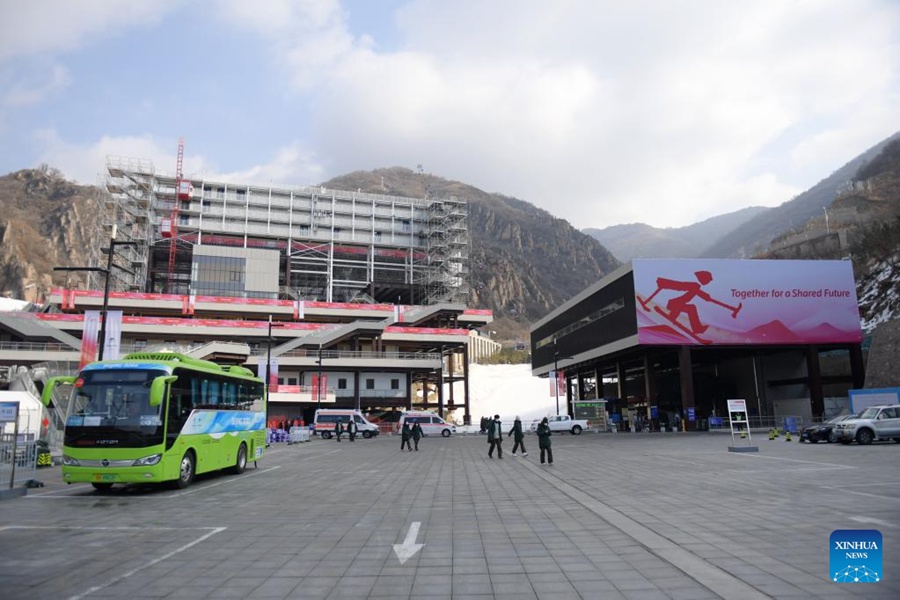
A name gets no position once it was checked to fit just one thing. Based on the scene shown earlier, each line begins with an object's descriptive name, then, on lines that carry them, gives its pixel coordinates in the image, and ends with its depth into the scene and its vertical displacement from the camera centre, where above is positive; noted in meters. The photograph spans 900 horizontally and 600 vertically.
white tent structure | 23.58 -0.35
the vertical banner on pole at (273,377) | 50.96 +1.96
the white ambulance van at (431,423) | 47.50 -2.10
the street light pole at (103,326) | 21.40 +2.73
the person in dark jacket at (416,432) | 30.09 -1.76
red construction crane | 83.12 +25.01
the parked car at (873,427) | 24.36 -1.46
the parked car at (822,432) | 25.89 -1.76
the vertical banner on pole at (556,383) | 53.94 +1.29
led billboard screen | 44.22 +6.97
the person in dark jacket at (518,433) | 22.69 -1.41
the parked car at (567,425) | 44.72 -2.22
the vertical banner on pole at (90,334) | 27.38 +3.23
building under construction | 81.88 +23.85
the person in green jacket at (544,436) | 19.59 -1.33
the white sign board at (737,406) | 23.22 -0.50
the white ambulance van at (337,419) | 47.34 -1.77
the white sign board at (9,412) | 13.57 -0.21
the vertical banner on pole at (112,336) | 26.09 +2.90
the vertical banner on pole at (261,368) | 55.24 +2.95
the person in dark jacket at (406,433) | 31.20 -1.88
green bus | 13.10 -0.46
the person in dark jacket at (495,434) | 23.56 -1.51
